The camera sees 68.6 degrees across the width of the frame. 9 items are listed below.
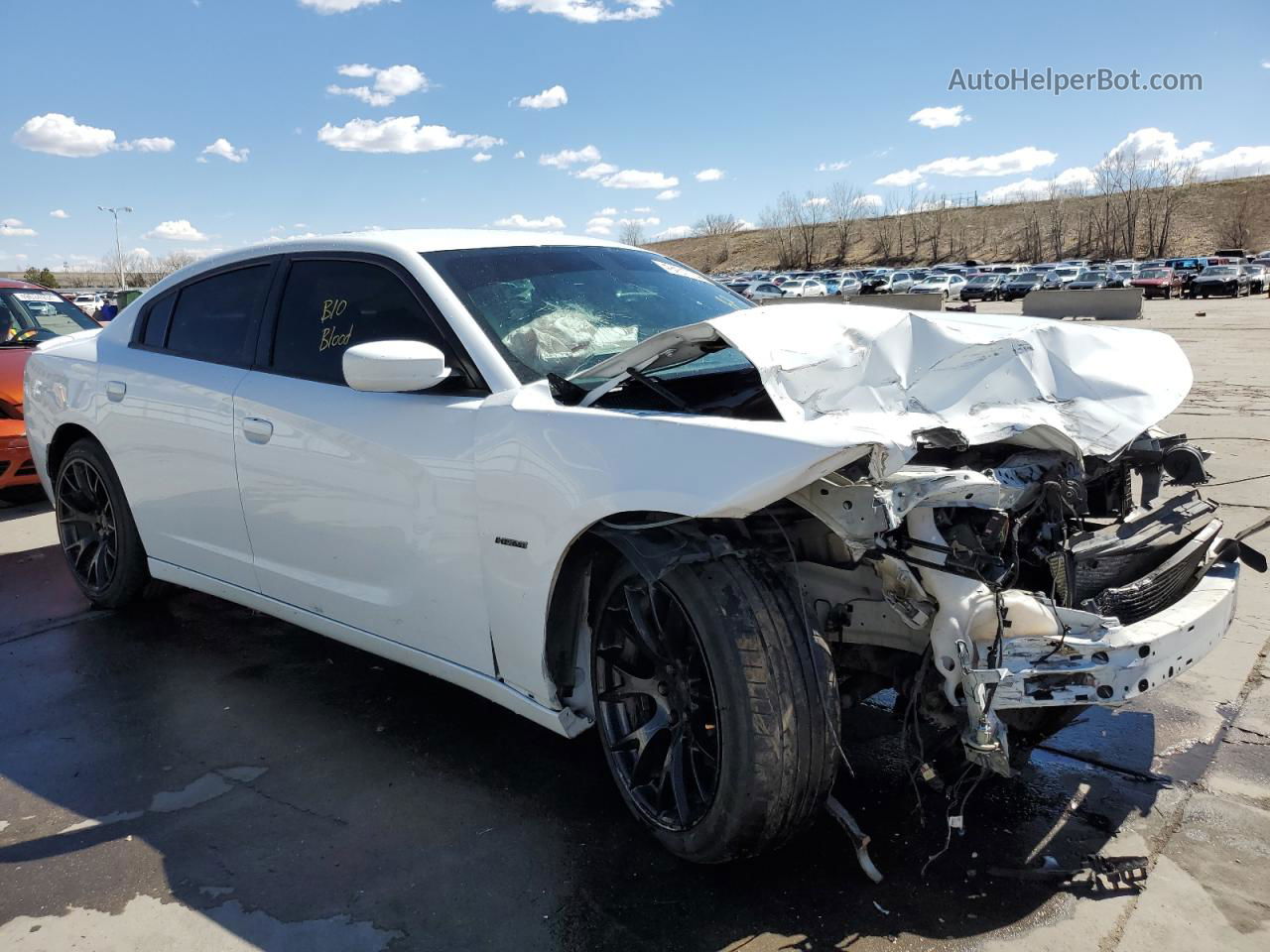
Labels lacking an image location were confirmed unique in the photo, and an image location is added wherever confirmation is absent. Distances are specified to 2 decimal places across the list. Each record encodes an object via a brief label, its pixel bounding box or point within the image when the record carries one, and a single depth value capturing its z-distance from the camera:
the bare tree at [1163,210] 83.69
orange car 6.84
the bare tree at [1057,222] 90.19
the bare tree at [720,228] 123.88
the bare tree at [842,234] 104.69
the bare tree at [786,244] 106.69
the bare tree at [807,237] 105.79
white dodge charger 2.20
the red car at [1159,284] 42.28
